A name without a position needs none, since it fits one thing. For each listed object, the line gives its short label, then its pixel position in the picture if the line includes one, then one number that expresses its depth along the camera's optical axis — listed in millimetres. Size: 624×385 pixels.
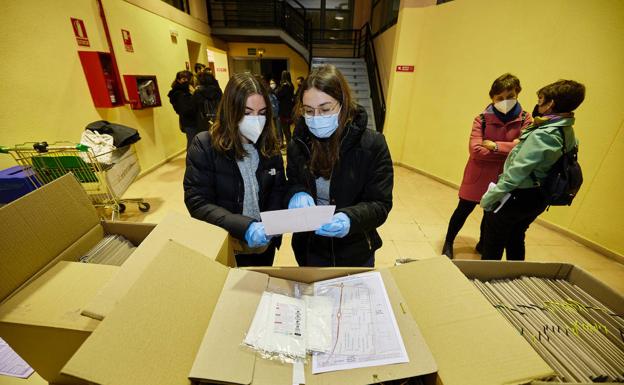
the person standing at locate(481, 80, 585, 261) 1457
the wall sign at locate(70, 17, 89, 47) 2967
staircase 6371
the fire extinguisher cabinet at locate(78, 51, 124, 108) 3075
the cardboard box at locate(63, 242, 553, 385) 576
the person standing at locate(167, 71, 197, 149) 4113
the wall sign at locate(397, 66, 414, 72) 4406
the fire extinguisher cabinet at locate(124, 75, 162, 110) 3787
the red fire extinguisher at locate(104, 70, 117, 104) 3306
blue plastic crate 2027
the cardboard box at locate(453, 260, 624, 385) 988
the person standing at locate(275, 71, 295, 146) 5398
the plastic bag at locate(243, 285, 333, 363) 686
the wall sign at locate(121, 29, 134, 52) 3742
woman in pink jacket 2022
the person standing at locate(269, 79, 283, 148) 4163
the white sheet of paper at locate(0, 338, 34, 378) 1282
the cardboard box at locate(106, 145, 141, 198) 2543
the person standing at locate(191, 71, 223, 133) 4055
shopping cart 2123
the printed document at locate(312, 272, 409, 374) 676
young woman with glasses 1120
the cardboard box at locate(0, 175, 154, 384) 801
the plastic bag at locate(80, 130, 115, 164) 2428
